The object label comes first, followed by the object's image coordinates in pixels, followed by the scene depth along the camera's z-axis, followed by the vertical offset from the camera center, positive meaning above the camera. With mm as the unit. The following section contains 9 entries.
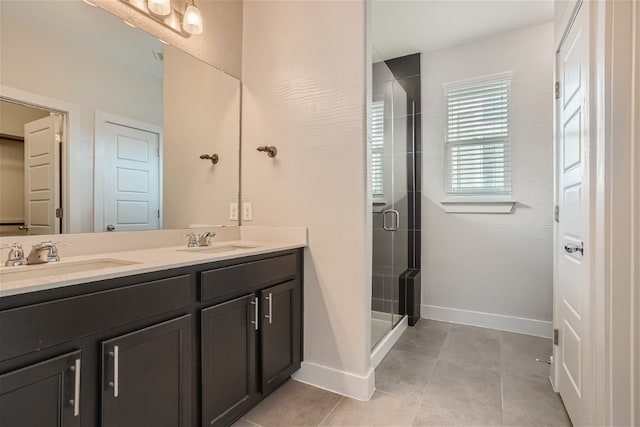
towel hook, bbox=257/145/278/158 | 2080 +430
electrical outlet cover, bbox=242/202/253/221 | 2218 +22
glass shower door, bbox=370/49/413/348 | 2500 +182
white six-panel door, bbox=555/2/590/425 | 1335 -26
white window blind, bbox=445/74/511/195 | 2834 +719
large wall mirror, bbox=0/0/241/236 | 1299 +447
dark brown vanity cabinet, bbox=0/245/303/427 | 857 -452
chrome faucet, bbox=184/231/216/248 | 1854 -152
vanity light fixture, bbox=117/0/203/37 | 1684 +1122
